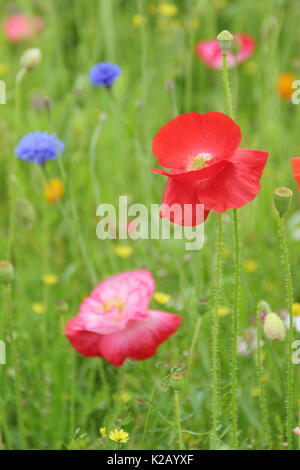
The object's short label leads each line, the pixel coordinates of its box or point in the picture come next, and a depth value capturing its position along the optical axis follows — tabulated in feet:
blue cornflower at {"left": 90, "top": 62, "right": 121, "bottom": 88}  5.95
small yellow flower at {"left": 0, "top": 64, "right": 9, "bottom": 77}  8.00
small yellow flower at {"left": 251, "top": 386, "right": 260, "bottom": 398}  5.69
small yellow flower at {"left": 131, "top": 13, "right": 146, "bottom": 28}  6.03
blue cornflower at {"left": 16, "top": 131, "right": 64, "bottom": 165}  5.80
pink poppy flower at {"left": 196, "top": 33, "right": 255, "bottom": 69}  6.55
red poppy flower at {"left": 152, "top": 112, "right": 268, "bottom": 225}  5.08
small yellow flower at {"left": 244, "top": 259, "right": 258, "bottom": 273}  6.19
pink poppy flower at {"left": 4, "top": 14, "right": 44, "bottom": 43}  8.23
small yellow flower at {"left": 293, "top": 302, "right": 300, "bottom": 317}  5.68
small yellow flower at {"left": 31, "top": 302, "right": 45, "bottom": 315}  6.04
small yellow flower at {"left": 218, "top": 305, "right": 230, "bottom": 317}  5.78
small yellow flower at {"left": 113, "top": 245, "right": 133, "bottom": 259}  6.17
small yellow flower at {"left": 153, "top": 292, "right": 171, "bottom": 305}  5.75
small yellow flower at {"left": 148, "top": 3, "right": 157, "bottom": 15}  7.80
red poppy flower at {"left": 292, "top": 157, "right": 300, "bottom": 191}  5.12
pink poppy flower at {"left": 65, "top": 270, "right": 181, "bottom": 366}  5.38
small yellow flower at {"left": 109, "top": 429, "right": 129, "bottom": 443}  5.26
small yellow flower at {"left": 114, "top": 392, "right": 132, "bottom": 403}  5.48
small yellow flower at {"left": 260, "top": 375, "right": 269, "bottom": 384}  5.75
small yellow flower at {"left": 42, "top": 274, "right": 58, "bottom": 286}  5.94
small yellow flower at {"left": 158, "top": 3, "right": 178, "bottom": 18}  6.66
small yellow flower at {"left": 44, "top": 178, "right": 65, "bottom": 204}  6.58
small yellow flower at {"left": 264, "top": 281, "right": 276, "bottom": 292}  6.11
